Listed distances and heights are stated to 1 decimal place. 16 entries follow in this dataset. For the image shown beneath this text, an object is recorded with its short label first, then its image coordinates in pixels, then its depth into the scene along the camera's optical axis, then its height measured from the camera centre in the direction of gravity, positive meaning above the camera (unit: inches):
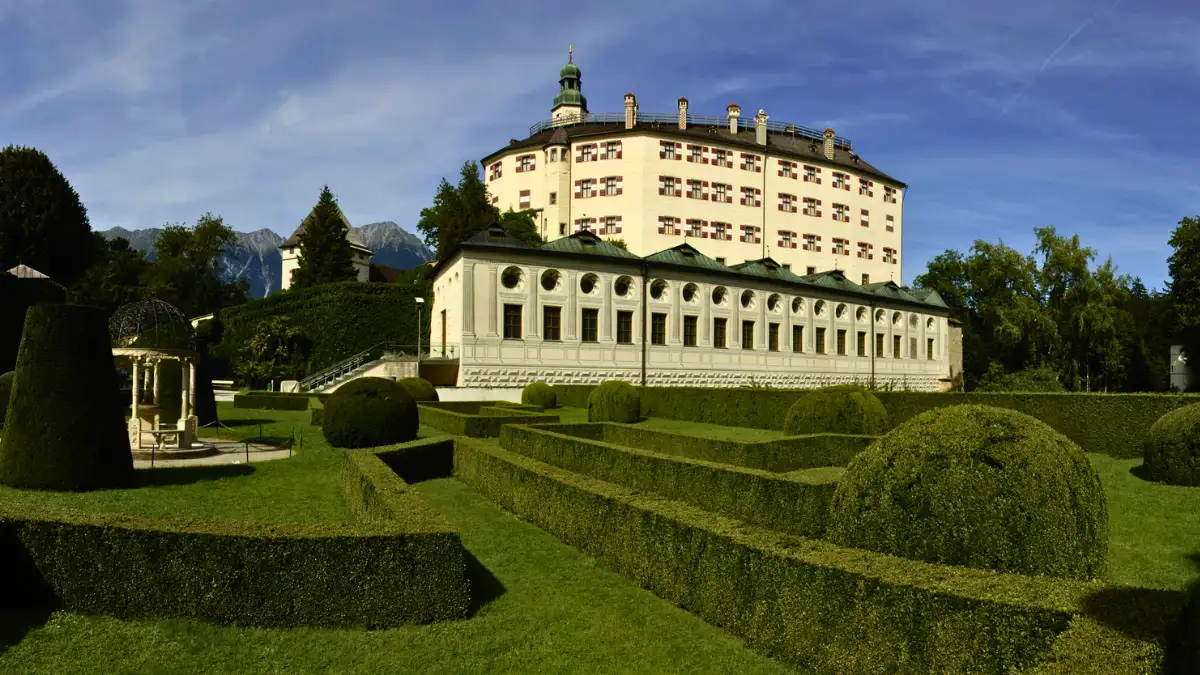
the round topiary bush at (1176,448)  505.7 -68.0
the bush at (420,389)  1189.1 -64.3
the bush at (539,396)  1296.8 -81.5
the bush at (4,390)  685.3 -39.9
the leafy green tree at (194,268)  2207.2 +258.8
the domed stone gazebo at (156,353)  632.4 -3.9
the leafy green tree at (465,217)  1934.1 +368.9
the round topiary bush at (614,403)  1042.7 -75.8
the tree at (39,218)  1626.5 +296.7
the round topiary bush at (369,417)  668.1 -62.7
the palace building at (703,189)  2201.0 +517.6
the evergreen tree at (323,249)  2100.1 +296.4
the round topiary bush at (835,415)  735.7 -65.0
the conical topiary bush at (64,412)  416.8 -37.4
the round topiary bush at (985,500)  222.5 -46.9
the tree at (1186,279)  1582.2 +164.0
